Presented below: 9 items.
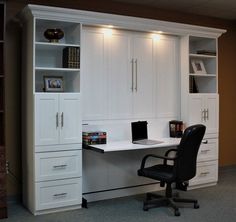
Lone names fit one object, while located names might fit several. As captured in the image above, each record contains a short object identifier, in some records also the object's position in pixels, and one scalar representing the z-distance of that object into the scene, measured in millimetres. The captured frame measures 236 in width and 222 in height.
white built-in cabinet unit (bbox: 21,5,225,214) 3939
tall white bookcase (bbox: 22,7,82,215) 3883
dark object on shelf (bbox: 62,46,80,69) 4094
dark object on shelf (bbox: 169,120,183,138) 4895
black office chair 3789
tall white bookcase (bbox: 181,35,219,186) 4957
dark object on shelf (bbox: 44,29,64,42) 4043
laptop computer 4344
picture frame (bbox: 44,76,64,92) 4152
